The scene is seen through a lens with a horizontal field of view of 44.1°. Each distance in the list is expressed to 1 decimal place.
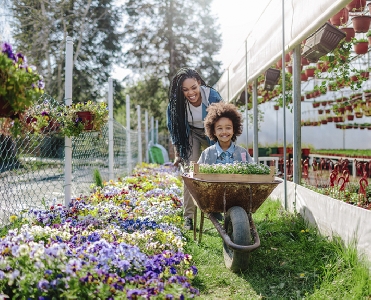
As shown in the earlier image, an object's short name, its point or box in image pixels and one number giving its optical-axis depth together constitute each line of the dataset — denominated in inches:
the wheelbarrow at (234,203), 127.7
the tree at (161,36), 951.6
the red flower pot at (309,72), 351.9
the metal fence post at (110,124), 287.0
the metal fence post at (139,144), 503.9
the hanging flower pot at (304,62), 284.8
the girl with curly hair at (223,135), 164.6
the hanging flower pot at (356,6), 209.9
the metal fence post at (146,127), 628.4
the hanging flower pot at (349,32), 238.1
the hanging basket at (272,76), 325.7
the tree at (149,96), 974.4
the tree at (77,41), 760.3
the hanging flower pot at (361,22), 213.0
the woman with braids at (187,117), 194.1
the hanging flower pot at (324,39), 191.2
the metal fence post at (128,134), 394.7
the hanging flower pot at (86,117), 163.0
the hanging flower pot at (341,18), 212.8
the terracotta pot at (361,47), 254.2
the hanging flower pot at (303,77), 370.5
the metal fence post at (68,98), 176.9
